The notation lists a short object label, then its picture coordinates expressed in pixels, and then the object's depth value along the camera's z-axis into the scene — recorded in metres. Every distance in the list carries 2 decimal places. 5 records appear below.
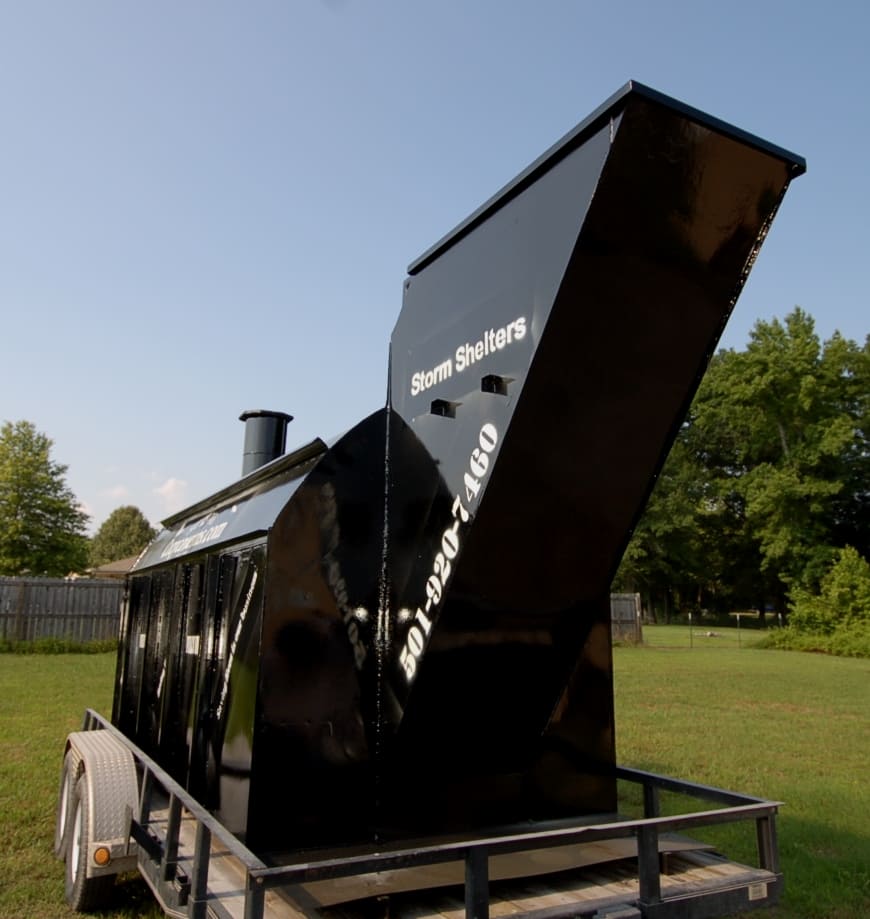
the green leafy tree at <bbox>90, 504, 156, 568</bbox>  83.00
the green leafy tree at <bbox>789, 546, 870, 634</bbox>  30.69
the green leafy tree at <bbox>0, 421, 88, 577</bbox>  37.50
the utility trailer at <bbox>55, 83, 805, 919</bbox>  3.10
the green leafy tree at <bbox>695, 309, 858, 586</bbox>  43.62
